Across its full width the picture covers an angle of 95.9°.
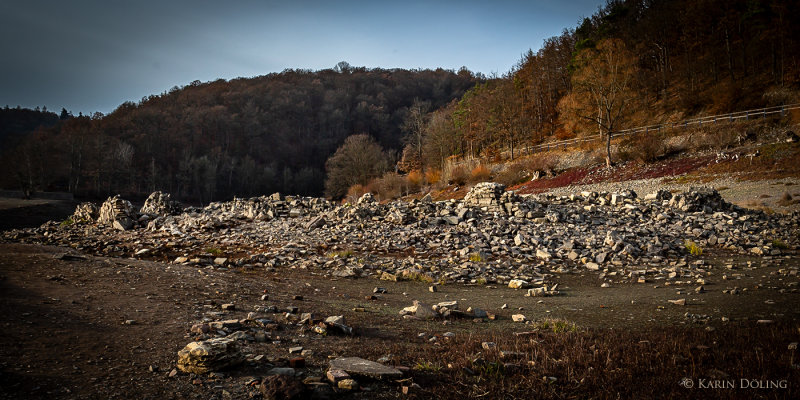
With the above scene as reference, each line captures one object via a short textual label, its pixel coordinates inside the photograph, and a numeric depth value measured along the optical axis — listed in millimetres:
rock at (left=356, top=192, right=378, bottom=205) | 18962
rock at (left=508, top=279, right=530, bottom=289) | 8531
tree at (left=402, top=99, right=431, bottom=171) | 64500
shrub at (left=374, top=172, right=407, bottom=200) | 49281
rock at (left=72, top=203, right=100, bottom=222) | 19562
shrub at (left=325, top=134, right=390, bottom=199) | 61688
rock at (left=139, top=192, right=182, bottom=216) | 20533
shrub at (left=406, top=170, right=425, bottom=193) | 50212
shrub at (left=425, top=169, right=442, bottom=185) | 48719
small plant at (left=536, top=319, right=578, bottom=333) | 4812
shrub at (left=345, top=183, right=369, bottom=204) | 51762
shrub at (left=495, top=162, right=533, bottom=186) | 43875
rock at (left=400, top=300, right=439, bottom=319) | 5768
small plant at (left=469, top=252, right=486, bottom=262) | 10855
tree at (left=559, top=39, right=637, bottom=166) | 38812
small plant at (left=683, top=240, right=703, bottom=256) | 11334
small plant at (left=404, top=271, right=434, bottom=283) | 9234
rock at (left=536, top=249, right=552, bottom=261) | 10930
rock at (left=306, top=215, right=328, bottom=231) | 14859
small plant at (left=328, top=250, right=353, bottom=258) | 11224
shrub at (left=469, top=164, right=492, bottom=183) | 43291
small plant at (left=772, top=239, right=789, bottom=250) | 11728
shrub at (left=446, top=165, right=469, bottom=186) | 44594
